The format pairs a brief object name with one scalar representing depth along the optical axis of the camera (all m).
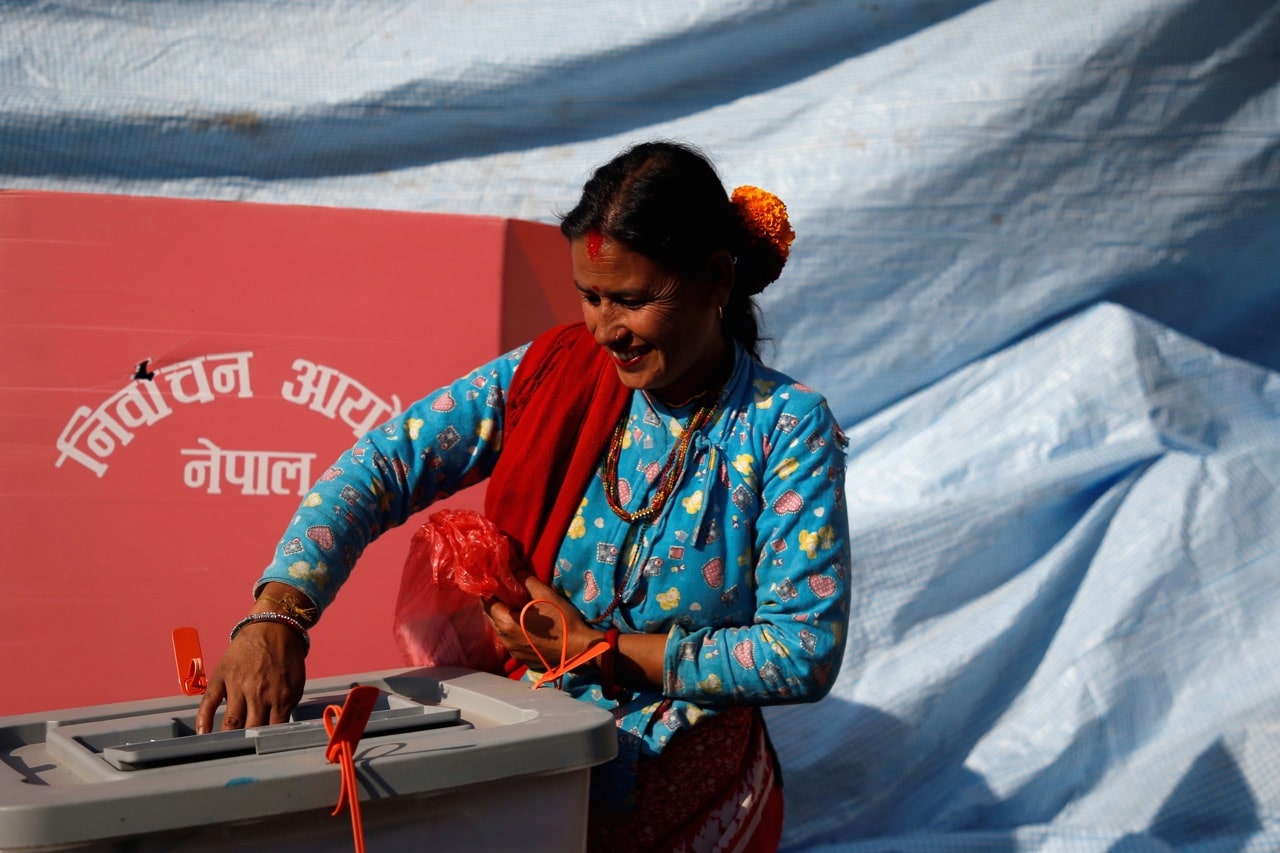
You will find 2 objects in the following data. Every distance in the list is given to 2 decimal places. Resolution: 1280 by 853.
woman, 1.31
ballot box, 0.88
